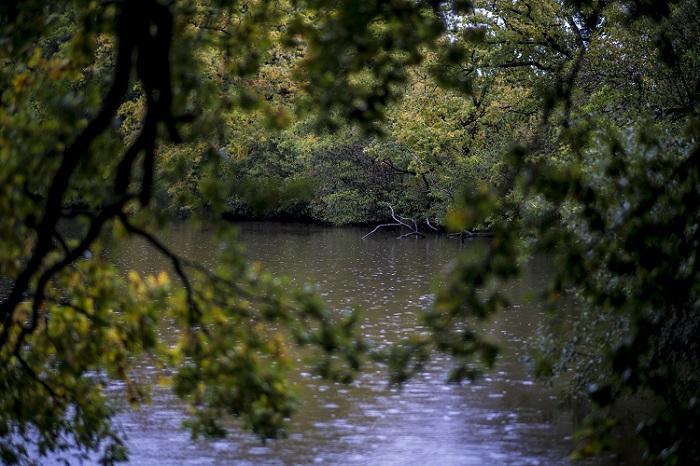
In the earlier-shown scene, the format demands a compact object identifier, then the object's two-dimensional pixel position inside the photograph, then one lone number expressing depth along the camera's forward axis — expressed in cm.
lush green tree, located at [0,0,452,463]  995
